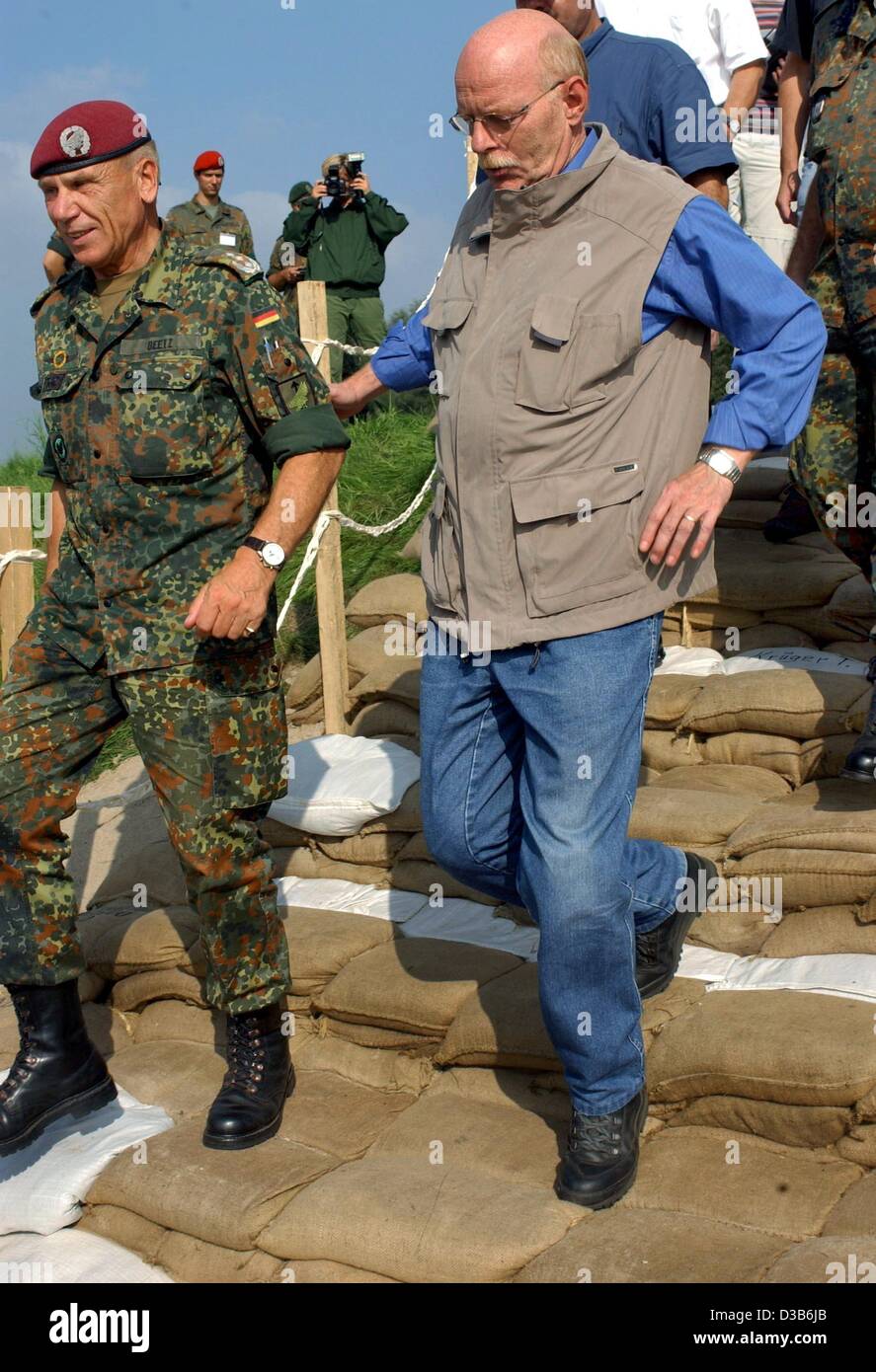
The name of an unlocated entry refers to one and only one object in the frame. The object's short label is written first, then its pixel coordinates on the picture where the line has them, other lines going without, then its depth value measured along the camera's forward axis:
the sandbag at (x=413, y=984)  3.45
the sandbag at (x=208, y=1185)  2.89
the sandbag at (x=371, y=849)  4.30
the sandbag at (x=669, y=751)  4.53
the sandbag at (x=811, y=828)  3.49
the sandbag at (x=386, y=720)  4.91
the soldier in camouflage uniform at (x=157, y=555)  2.99
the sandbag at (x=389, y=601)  5.54
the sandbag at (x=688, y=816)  3.81
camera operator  9.00
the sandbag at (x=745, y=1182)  2.62
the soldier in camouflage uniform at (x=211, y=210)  8.52
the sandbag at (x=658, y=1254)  2.44
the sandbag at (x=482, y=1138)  2.91
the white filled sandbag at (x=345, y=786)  4.32
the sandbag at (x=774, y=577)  5.03
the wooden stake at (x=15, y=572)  4.82
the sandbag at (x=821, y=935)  3.32
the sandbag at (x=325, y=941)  3.73
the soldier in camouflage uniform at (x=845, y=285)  3.67
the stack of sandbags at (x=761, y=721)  4.21
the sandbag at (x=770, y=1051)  2.78
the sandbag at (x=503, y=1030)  3.20
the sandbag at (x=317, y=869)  4.31
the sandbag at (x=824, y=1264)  2.28
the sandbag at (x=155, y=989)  3.89
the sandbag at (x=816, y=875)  3.42
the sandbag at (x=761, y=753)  4.25
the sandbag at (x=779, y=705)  4.23
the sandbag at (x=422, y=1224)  2.59
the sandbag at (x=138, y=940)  3.95
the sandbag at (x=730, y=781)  4.18
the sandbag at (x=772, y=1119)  2.79
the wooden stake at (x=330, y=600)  5.43
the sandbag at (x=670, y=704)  4.56
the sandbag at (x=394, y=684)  4.93
